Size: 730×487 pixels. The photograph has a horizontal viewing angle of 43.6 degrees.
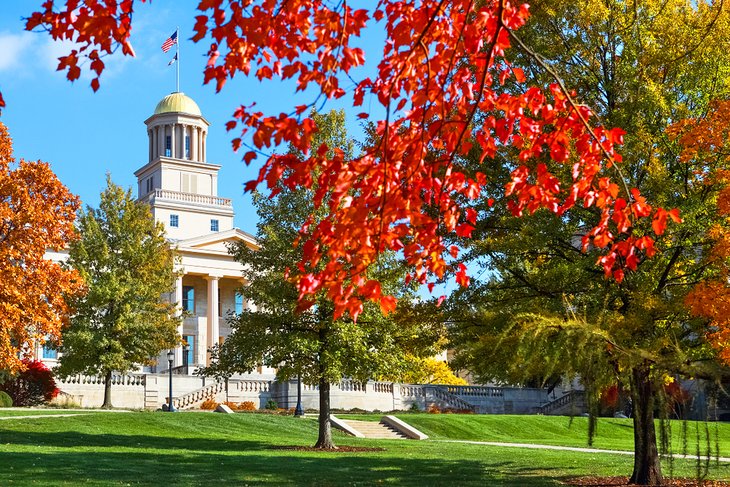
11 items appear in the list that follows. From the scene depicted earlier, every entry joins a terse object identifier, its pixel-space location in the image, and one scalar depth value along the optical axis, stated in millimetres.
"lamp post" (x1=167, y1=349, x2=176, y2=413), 44212
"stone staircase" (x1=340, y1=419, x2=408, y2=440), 36806
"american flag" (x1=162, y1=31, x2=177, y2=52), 79188
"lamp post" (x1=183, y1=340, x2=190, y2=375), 72625
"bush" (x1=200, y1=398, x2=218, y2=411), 51625
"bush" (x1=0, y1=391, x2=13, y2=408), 42625
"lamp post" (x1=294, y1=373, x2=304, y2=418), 43781
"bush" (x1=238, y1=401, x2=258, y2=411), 51625
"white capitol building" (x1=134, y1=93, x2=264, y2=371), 73812
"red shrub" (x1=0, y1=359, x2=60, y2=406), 46406
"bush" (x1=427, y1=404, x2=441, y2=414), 52766
